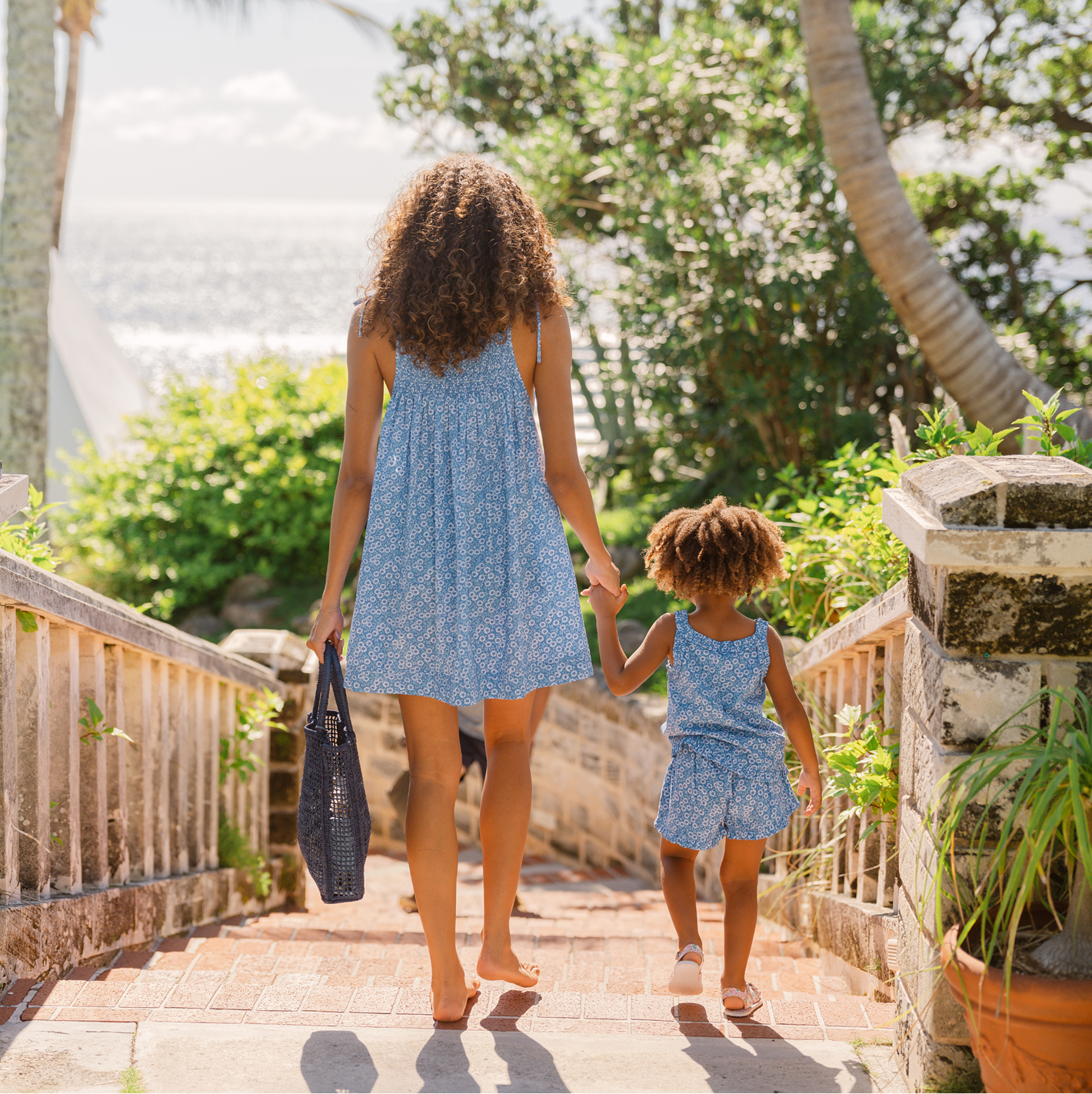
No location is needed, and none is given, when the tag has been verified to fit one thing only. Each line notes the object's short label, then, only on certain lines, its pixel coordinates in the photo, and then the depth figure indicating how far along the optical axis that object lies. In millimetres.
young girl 2705
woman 2520
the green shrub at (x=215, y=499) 8258
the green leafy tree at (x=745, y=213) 6949
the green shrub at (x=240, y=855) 4508
